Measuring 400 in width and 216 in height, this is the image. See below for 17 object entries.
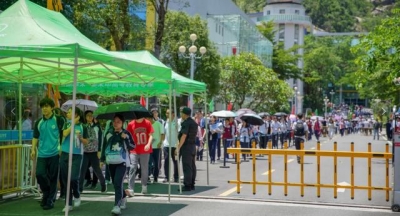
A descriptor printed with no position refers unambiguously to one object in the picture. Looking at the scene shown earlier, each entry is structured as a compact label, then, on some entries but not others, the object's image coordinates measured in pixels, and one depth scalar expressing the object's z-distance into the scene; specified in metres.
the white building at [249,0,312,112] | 115.19
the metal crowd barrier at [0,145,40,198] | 12.39
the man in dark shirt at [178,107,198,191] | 13.80
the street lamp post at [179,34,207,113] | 28.83
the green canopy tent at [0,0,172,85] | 9.52
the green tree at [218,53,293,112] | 49.97
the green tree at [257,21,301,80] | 85.31
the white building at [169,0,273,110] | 58.19
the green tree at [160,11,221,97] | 41.41
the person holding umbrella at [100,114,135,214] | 10.50
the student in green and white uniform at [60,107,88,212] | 10.91
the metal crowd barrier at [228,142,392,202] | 12.82
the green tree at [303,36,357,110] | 103.81
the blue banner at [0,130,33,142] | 12.67
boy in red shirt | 13.12
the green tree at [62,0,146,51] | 22.66
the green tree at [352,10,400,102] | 22.64
